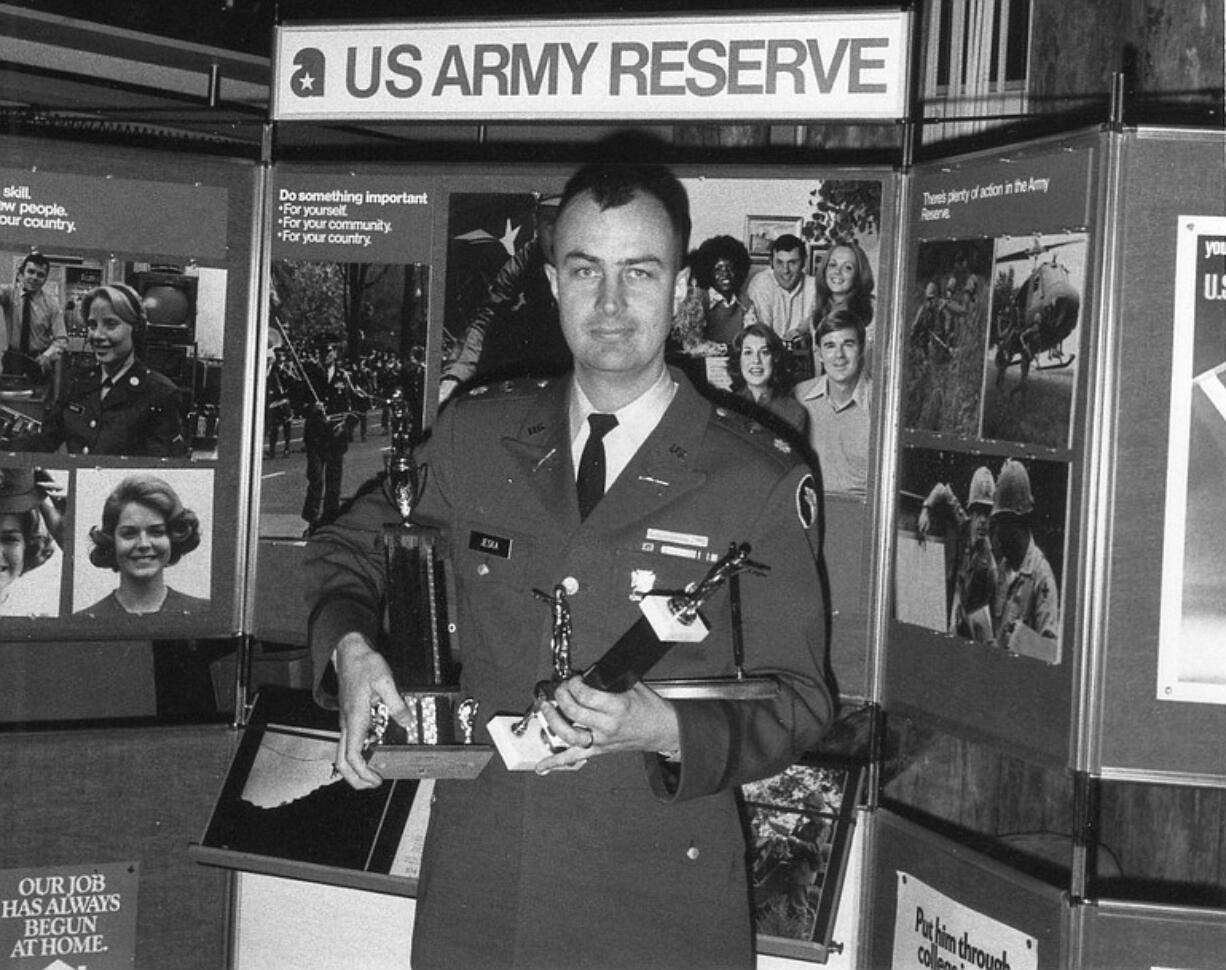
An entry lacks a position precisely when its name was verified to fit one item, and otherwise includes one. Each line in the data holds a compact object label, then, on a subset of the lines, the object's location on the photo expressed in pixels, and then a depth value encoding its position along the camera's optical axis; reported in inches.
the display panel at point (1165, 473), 104.6
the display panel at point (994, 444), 108.9
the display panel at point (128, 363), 131.7
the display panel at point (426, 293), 131.0
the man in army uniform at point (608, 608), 92.0
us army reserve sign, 121.1
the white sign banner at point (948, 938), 112.2
